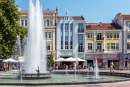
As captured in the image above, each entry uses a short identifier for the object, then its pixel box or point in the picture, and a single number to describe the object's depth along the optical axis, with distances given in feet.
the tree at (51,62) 174.19
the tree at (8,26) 126.65
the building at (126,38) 208.42
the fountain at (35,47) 82.33
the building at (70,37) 208.54
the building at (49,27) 207.92
